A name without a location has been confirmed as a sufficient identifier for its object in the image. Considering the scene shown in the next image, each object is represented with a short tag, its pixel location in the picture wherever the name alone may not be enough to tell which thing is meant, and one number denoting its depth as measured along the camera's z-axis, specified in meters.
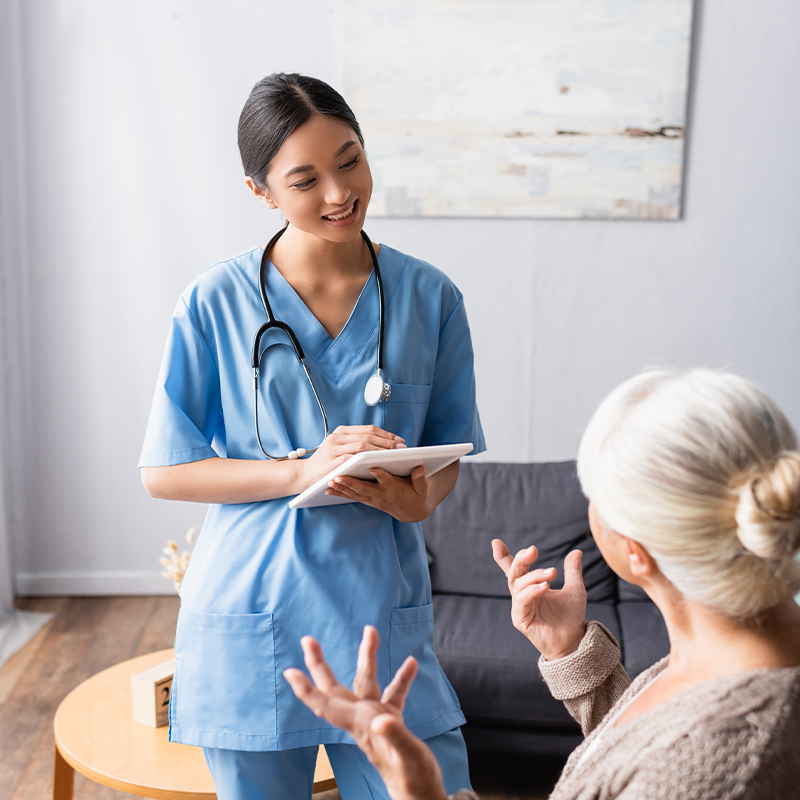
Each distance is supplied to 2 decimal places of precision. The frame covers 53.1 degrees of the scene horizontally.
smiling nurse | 1.11
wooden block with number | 1.77
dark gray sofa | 2.10
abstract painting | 2.98
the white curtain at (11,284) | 3.04
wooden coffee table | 1.57
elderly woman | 0.71
